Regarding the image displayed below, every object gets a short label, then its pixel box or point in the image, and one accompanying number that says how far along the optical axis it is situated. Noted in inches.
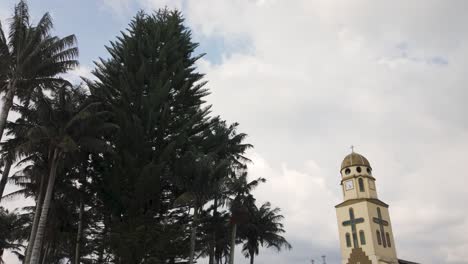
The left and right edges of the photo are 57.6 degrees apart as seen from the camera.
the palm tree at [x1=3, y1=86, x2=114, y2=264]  757.9
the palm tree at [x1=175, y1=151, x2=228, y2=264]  906.1
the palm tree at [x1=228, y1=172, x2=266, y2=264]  1044.5
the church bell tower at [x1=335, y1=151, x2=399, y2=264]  1583.4
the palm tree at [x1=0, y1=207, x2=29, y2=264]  1258.2
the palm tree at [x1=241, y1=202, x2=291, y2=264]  1354.6
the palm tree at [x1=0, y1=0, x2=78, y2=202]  778.8
